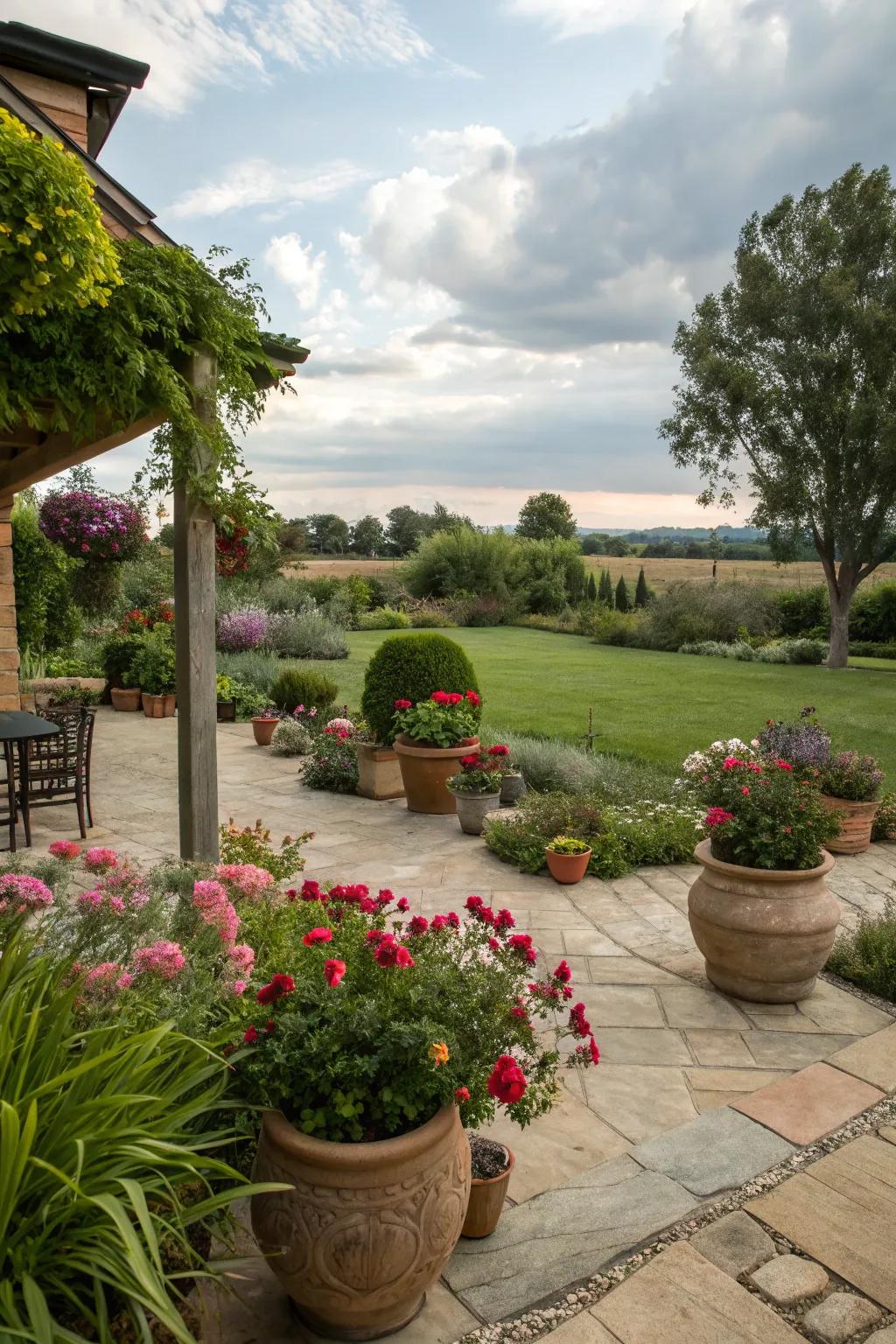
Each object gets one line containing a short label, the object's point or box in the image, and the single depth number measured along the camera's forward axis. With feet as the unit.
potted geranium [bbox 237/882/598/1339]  5.70
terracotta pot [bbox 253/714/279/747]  30.55
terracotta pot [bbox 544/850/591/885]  16.28
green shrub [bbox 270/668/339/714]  33.37
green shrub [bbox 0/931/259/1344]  4.45
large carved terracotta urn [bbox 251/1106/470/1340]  5.67
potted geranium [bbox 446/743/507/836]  19.57
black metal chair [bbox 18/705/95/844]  18.58
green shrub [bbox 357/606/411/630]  76.48
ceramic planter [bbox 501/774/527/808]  22.07
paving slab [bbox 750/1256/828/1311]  6.54
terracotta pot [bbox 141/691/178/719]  35.14
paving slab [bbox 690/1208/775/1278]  6.86
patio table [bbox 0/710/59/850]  17.38
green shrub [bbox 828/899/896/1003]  12.28
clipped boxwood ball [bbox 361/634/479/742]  22.63
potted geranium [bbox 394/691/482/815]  21.31
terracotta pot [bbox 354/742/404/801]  23.21
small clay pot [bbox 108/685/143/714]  36.45
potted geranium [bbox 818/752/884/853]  18.90
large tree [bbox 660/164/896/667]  53.16
